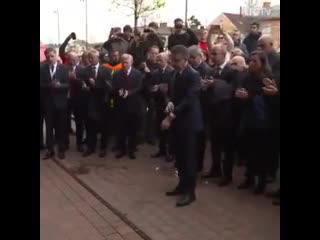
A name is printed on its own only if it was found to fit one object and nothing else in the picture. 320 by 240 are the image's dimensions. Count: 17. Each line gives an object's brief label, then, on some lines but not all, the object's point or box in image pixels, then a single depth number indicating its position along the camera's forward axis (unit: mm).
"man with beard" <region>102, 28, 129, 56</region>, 8258
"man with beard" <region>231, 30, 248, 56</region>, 7547
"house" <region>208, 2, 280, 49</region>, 38993
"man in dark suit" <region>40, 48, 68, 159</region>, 6539
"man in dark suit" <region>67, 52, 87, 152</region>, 6862
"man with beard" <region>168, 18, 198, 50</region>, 7909
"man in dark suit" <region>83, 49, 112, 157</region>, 6692
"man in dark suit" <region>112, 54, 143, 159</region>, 6427
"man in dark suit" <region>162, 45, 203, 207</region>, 4475
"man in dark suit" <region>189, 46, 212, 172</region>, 5401
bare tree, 19781
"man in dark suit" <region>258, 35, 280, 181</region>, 4569
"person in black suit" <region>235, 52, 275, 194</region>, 4648
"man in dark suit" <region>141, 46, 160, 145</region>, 6748
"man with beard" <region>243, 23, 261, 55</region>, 8045
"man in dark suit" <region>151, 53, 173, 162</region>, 6280
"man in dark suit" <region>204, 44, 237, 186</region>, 5081
